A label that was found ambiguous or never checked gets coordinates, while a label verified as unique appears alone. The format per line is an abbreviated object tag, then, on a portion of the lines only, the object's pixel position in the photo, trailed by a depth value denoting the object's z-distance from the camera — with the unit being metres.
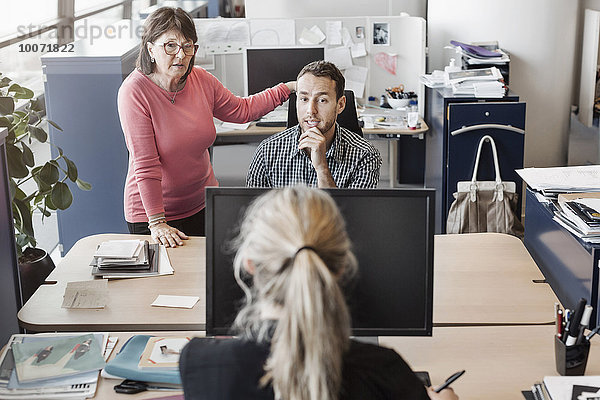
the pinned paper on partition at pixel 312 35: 4.66
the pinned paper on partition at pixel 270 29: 4.66
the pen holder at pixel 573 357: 1.66
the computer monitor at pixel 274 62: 4.38
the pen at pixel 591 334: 1.67
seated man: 2.52
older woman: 2.54
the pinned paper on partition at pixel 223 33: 4.67
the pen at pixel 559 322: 1.69
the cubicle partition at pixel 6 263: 2.10
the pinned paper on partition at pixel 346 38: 4.65
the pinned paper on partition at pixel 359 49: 4.65
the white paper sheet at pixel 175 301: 2.06
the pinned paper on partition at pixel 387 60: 4.66
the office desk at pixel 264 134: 4.20
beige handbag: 3.90
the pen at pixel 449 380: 1.50
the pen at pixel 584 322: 1.66
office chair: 2.82
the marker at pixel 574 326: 1.65
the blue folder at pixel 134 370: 1.67
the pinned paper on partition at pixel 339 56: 4.66
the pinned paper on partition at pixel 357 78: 4.69
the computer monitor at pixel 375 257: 1.63
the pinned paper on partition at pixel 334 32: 4.64
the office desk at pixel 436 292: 1.98
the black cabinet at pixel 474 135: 3.97
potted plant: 3.00
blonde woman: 1.10
